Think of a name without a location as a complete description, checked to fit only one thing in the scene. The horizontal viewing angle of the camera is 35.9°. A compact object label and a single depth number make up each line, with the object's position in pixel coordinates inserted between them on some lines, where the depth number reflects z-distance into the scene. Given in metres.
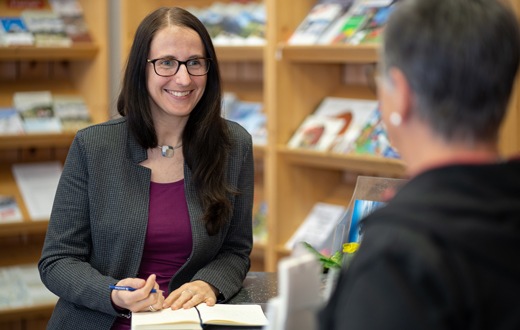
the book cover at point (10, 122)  4.36
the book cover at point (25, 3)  4.57
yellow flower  1.95
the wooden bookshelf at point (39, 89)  4.36
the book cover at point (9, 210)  4.33
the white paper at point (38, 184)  4.42
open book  1.83
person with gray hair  1.04
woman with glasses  2.29
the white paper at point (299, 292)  1.33
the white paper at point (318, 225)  4.24
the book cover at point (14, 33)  4.35
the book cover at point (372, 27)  3.85
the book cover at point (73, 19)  4.61
